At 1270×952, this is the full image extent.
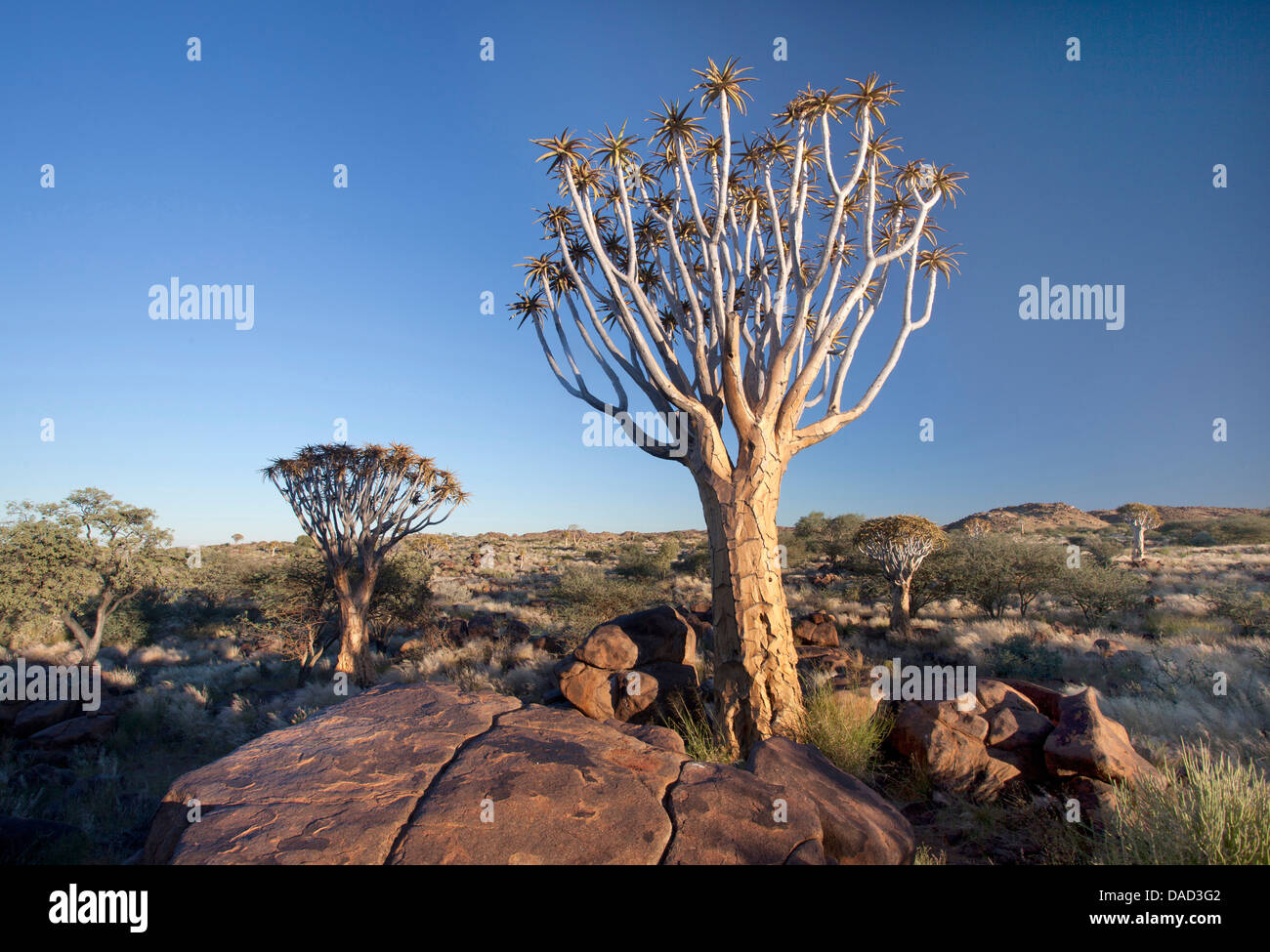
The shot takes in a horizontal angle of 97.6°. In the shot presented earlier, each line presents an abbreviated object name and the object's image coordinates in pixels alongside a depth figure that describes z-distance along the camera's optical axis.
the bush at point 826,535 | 24.94
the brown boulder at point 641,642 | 8.12
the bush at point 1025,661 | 9.76
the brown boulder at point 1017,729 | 5.73
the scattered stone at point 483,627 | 14.77
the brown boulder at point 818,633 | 11.05
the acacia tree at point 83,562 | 15.48
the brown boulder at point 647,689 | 7.77
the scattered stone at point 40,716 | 10.38
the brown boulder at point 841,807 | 3.41
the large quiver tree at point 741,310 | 6.62
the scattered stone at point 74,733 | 10.03
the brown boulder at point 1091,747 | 4.90
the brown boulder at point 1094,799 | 4.45
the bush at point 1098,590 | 13.58
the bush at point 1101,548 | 20.36
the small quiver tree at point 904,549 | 14.40
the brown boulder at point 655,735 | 4.39
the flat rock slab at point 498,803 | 2.92
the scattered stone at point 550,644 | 13.00
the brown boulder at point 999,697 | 6.14
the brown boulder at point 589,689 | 7.75
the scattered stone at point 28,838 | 5.45
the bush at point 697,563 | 23.82
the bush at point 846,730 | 5.82
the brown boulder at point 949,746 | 5.53
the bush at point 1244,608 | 12.05
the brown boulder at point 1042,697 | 6.27
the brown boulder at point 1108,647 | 10.65
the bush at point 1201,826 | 3.41
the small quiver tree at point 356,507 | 13.62
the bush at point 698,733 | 6.08
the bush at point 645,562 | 22.95
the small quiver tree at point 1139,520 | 26.73
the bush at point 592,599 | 14.64
